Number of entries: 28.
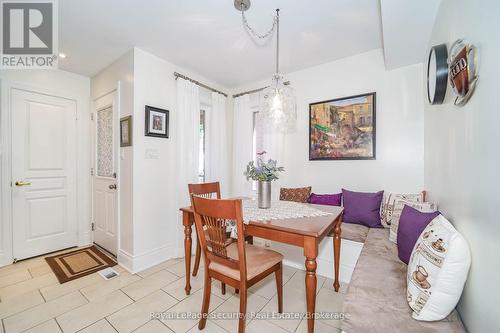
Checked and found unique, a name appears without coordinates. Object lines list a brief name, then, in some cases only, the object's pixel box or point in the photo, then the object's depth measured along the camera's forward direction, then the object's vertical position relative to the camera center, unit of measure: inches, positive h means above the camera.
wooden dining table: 53.0 -18.4
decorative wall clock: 55.3 +25.2
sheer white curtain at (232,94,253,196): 135.9 +15.3
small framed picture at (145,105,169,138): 99.4 +20.7
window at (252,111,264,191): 134.4 +18.1
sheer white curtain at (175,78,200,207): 111.3 +15.5
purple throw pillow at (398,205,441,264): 52.0 -16.3
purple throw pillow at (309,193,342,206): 98.6 -16.4
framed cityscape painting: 99.0 +18.1
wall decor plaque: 37.5 +18.4
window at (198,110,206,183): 132.4 +8.6
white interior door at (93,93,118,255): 108.8 -5.4
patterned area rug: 91.6 -47.7
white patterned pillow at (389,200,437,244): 66.0 -15.6
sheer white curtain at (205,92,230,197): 134.0 +12.5
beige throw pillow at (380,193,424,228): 82.4 -15.8
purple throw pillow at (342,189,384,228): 89.3 -18.9
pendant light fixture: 81.7 +25.4
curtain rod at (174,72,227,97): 111.3 +47.5
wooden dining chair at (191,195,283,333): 52.3 -26.7
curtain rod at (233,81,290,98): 130.7 +46.5
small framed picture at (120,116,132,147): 96.8 +15.5
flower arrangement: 75.5 -2.3
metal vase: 77.0 -10.8
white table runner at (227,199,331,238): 65.0 -16.4
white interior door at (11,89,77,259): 104.7 -4.7
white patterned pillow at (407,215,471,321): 35.8 -19.6
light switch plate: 100.9 +5.1
